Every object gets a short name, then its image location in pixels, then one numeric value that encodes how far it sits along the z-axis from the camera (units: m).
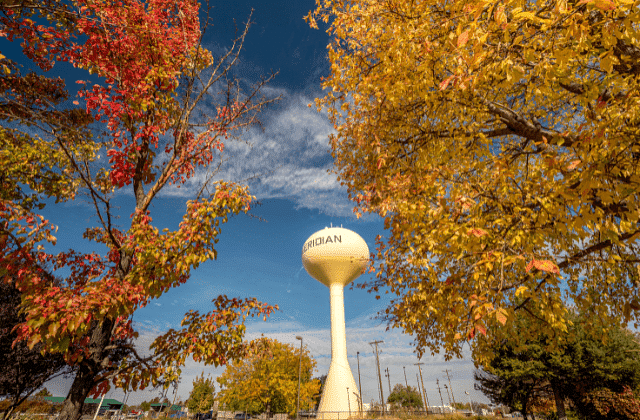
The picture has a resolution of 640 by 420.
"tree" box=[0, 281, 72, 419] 12.98
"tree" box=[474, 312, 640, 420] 18.77
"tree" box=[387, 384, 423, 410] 69.60
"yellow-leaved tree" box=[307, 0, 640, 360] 3.05
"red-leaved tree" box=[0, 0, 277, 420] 3.28
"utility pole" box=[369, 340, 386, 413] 36.37
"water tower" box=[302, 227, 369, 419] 27.72
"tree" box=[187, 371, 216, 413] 37.38
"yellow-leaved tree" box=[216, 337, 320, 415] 29.14
